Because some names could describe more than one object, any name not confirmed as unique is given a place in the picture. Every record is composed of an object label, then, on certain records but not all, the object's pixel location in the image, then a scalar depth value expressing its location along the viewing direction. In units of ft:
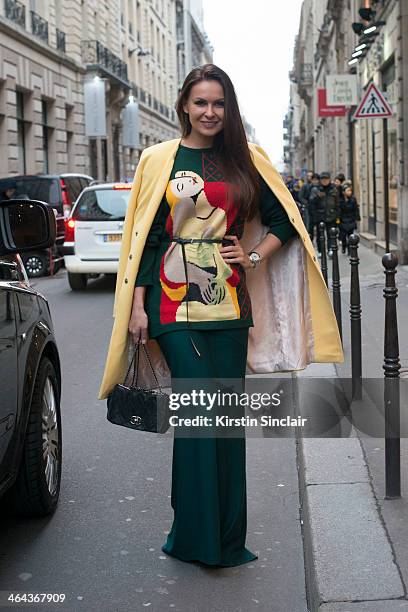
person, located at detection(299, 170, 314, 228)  70.79
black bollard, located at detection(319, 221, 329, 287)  35.10
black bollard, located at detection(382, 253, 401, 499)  14.08
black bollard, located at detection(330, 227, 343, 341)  26.35
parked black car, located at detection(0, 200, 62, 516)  12.46
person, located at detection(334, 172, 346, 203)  67.26
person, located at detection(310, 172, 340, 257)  66.13
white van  50.39
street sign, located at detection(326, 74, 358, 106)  78.74
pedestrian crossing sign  49.39
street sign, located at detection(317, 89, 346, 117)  90.79
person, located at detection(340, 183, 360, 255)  67.00
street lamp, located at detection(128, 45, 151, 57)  180.75
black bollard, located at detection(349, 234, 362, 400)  20.44
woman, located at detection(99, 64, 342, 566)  12.09
